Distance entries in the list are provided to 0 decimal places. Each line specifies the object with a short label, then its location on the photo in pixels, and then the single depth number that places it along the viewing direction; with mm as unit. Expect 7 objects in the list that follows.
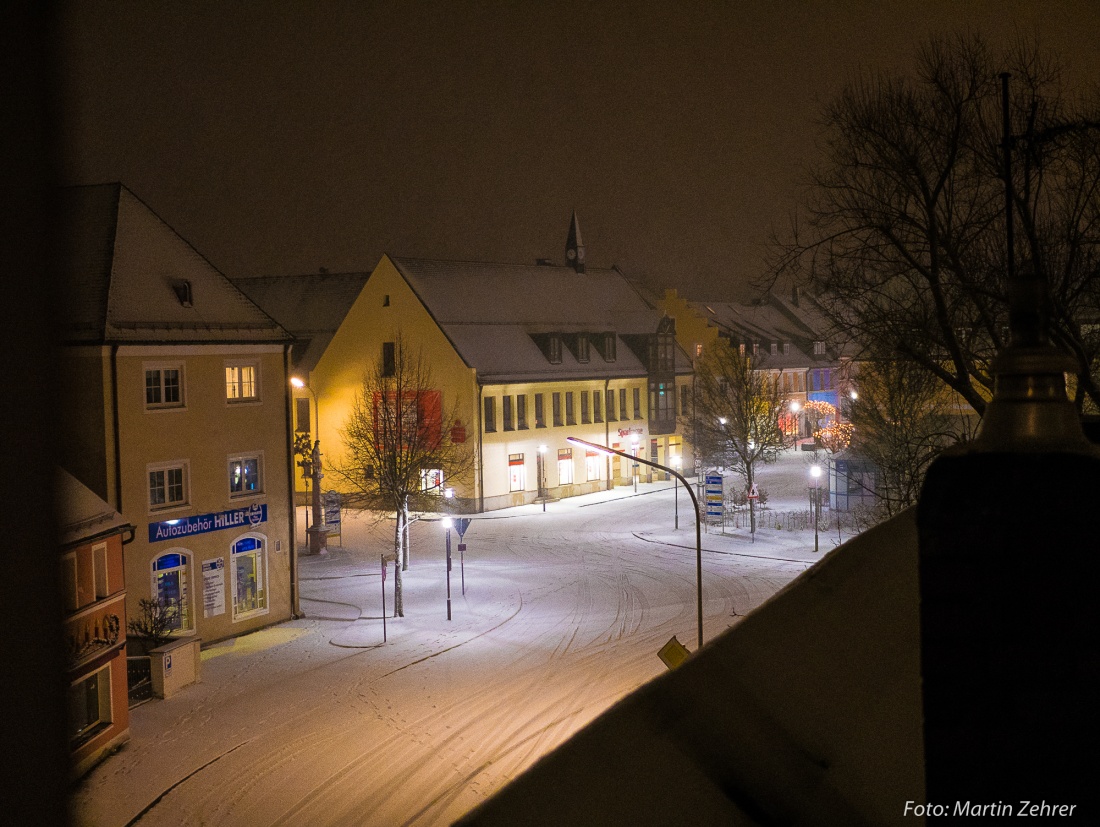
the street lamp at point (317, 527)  36781
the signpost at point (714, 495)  38184
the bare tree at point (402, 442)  33125
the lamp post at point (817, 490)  35706
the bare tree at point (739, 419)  43656
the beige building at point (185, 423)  22656
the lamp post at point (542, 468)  49250
